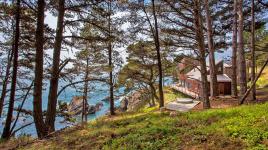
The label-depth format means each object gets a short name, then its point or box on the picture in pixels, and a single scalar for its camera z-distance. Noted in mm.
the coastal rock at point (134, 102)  22574
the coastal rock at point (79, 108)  31863
